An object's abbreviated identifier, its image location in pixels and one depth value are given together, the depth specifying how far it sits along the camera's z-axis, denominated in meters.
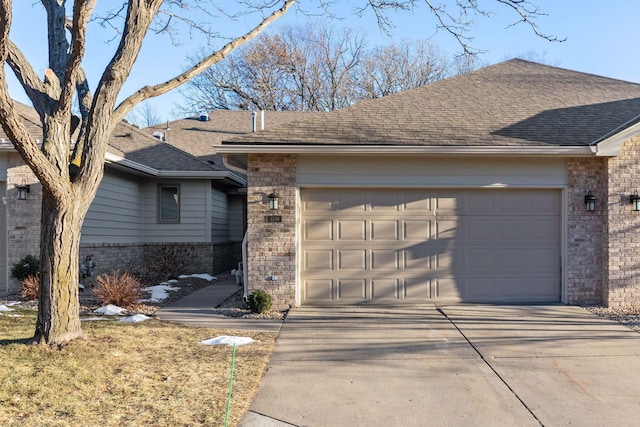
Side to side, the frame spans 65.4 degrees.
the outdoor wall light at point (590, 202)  8.97
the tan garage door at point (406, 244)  9.09
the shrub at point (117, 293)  9.02
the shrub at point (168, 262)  13.71
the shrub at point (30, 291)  9.49
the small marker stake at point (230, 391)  4.03
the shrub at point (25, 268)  10.19
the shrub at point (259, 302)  8.48
